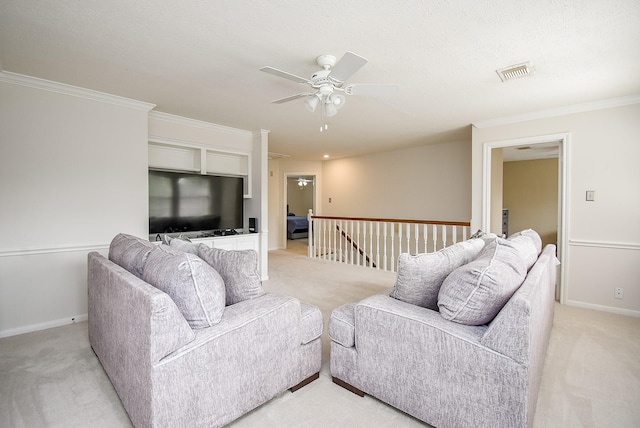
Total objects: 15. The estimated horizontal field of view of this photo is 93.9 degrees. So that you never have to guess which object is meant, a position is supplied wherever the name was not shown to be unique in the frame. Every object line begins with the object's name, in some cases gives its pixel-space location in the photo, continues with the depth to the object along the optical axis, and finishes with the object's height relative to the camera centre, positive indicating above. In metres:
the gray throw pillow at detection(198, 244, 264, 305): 1.83 -0.40
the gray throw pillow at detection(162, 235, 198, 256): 2.10 -0.27
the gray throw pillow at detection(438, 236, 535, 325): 1.42 -0.39
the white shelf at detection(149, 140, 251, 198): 3.92 +0.70
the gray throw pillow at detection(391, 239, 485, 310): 1.73 -0.39
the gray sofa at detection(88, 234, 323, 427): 1.31 -0.66
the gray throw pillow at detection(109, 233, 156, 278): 1.84 -0.29
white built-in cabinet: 3.97 -0.46
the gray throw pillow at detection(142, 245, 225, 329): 1.46 -0.39
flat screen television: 3.68 +0.08
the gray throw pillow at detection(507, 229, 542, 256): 2.42 -0.24
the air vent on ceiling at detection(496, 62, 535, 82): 2.43 +1.15
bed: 9.38 -0.61
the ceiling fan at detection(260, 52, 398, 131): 1.95 +0.91
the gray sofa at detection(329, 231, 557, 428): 1.28 -0.67
